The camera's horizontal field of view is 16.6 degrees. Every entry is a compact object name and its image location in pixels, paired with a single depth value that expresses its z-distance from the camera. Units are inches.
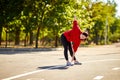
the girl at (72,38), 625.6
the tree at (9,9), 1631.4
